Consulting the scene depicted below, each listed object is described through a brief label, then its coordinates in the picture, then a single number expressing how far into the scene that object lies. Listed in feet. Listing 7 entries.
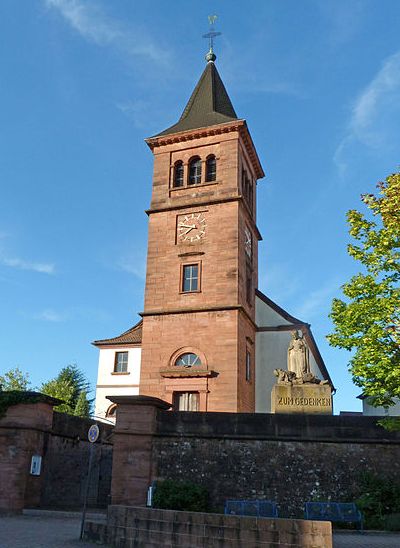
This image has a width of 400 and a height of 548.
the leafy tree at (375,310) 46.65
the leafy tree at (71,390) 160.97
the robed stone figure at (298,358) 67.56
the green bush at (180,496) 50.24
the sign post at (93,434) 42.36
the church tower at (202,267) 85.76
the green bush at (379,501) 46.65
